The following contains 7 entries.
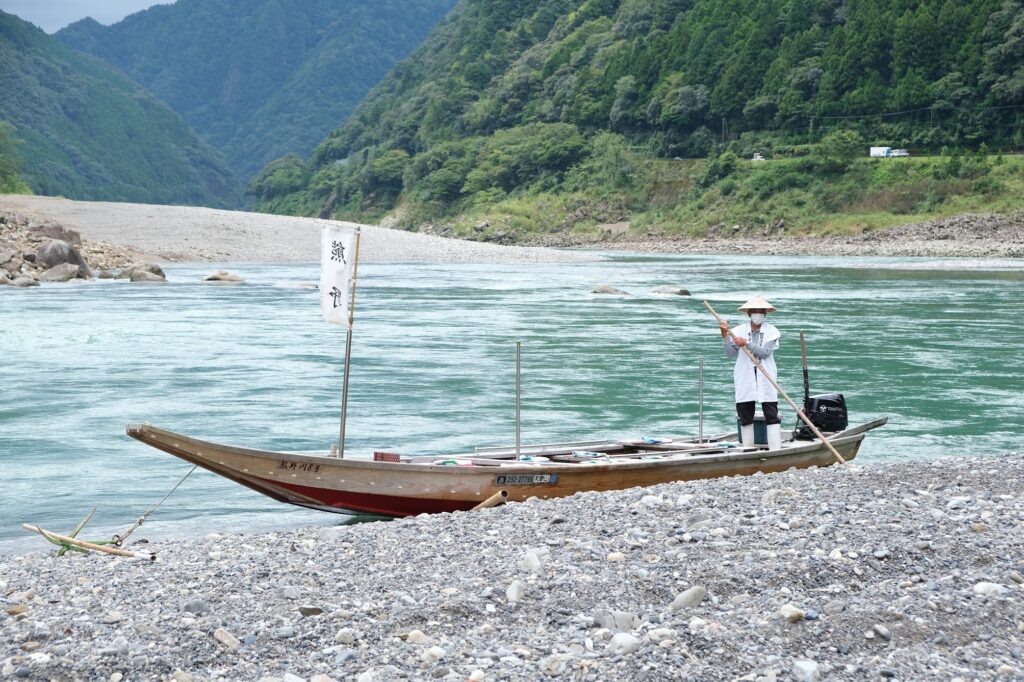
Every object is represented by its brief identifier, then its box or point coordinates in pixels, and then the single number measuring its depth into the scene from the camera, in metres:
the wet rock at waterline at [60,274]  48.84
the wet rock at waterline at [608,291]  45.81
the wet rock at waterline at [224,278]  50.34
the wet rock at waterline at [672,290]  45.41
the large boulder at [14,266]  48.42
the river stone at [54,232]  54.06
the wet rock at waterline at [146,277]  50.28
